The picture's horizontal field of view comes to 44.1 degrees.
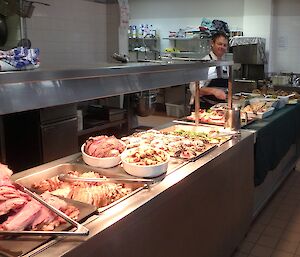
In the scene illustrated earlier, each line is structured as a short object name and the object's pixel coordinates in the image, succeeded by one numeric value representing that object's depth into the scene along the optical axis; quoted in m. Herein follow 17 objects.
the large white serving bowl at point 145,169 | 1.79
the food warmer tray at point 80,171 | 1.75
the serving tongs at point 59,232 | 1.19
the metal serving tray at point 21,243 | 1.12
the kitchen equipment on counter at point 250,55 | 6.86
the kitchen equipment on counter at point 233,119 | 2.80
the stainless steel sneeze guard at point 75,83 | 1.14
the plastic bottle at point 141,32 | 8.80
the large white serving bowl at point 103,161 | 1.93
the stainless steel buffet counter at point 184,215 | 1.33
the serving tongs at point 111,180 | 1.71
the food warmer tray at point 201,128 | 2.71
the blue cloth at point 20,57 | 1.18
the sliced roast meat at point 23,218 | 1.22
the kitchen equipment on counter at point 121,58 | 1.92
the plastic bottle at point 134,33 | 8.77
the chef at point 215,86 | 3.89
